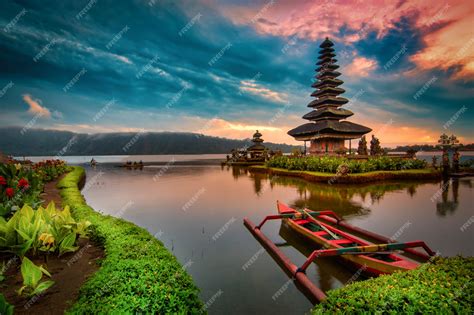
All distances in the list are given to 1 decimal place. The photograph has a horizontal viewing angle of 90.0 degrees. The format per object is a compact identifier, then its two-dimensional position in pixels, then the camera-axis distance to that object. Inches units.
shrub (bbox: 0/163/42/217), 228.0
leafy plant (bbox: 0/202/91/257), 168.1
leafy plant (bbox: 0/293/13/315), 84.6
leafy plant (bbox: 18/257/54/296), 123.0
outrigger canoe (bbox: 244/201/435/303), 177.5
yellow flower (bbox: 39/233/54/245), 167.0
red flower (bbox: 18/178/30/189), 227.0
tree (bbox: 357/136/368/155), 1315.5
